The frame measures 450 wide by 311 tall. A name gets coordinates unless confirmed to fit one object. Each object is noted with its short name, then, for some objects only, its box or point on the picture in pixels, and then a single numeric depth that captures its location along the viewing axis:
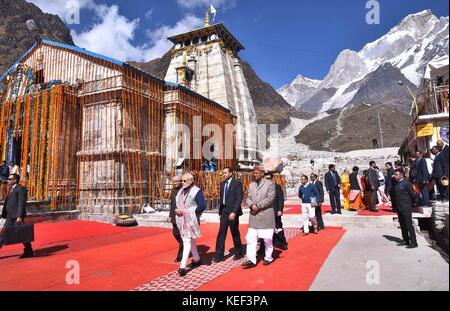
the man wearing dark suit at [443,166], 6.75
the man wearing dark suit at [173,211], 5.54
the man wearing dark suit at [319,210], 8.19
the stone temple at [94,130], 12.44
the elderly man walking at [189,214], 4.80
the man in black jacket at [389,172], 10.53
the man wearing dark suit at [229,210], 5.45
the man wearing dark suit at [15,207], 6.11
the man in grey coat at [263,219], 5.05
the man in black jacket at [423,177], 8.21
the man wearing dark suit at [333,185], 9.57
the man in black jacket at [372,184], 10.31
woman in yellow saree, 11.46
